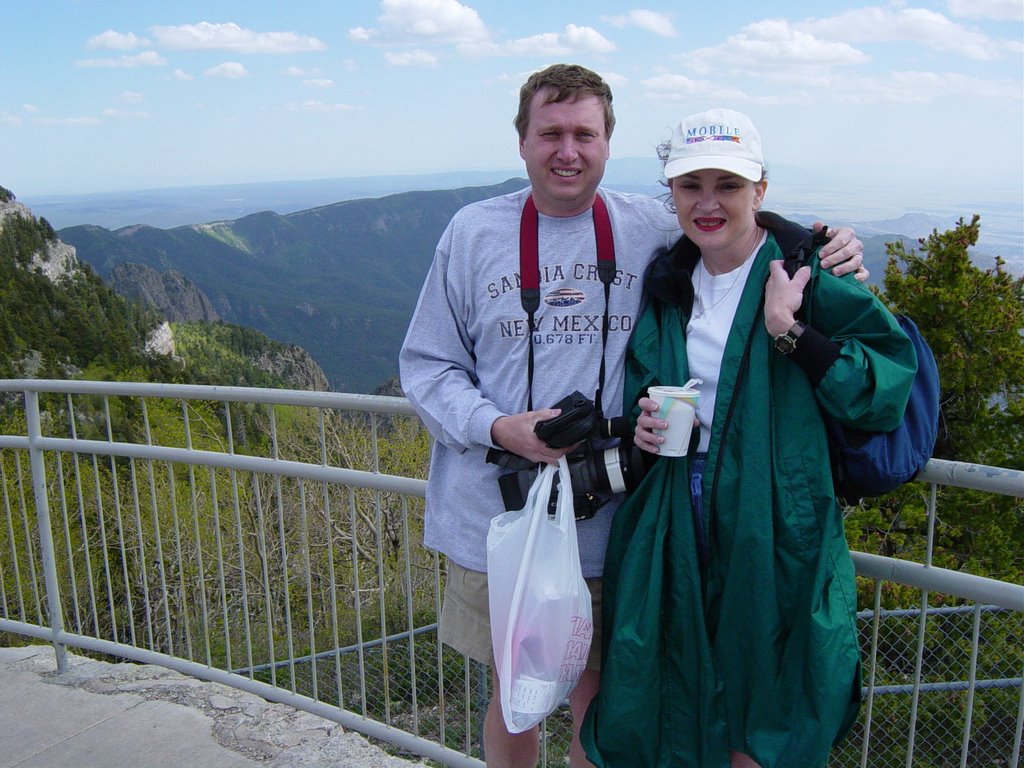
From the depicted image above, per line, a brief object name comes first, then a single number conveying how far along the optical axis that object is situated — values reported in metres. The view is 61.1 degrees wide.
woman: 1.70
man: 2.04
